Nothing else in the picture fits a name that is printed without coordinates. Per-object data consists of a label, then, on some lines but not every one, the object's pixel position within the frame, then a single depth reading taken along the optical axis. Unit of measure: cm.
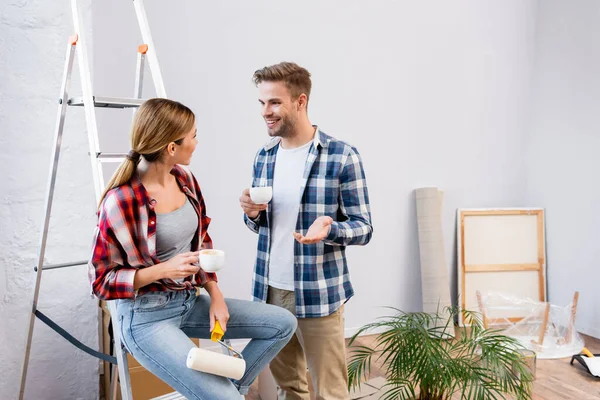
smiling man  204
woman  149
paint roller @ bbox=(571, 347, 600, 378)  323
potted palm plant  210
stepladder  180
